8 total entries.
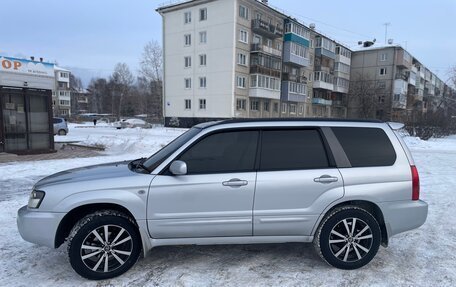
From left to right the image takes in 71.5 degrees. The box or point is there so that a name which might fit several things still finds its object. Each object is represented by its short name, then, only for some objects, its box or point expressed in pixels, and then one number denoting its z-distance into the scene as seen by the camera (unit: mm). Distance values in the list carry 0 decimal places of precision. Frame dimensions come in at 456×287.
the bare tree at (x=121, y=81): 79875
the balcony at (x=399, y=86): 58594
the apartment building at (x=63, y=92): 89500
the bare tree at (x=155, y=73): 57188
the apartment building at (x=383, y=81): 51531
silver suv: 3426
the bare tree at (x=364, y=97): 48312
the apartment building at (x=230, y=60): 37344
